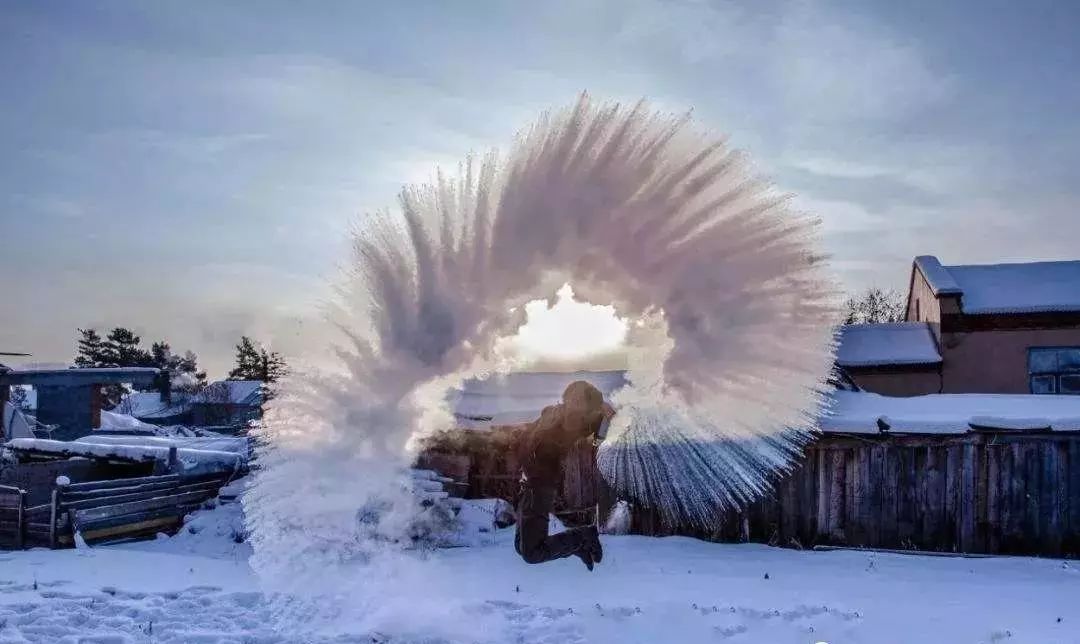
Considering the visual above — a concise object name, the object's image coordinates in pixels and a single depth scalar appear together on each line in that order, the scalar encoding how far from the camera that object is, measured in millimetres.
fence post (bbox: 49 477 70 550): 14977
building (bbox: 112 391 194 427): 67188
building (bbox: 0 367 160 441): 32094
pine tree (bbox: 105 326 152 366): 83250
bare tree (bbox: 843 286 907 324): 59156
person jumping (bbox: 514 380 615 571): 8227
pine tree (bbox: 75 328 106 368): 83125
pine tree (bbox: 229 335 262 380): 75750
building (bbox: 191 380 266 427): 64800
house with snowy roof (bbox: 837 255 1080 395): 23672
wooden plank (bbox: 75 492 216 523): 15471
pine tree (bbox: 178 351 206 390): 92262
